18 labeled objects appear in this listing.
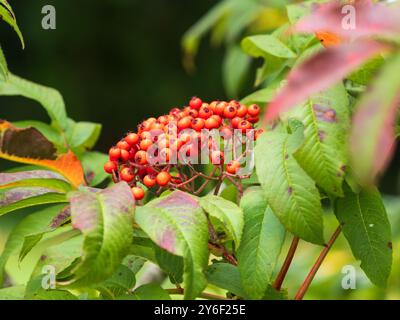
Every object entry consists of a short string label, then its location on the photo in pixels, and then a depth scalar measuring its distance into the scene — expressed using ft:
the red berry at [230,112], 2.38
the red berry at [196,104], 2.40
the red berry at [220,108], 2.38
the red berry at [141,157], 2.28
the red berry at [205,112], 2.37
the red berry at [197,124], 2.33
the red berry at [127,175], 2.30
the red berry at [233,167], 2.32
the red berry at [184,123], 2.32
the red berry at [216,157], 2.28
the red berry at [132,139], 2.30
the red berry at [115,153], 2.31
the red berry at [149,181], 2.28
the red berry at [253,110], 2.42
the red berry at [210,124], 2.35
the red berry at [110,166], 2.33
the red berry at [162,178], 2.26
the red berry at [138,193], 2.22
